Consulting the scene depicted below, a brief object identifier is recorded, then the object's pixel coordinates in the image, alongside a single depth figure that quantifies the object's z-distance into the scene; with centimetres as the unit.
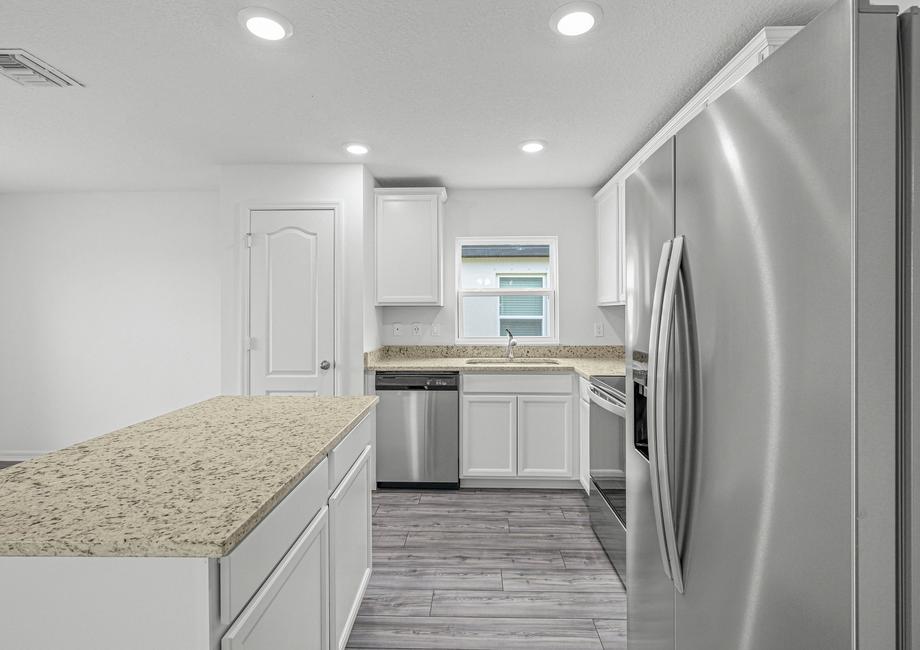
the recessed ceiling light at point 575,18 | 174
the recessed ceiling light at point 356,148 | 316
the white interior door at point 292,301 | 355
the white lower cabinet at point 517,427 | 357
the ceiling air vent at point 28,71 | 207
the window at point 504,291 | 435
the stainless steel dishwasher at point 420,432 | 359
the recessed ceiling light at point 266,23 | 177
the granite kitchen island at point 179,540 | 79
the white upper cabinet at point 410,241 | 392
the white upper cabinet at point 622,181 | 174
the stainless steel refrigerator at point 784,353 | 63
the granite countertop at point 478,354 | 404
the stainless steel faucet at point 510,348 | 417
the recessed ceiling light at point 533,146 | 312
